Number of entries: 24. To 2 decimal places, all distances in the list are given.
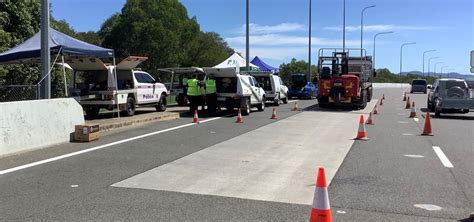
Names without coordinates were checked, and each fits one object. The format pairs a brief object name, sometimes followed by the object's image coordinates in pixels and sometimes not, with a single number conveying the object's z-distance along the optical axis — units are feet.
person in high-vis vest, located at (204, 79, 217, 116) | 73.82
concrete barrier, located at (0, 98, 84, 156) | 35.60
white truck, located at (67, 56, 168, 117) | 63.00
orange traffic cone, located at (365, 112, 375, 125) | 61.98
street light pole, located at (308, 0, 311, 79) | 157.79
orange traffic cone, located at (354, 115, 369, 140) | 47.01
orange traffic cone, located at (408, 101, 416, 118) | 74.68
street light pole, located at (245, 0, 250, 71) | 106.73
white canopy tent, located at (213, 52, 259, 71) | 118.58
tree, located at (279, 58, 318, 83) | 275.73
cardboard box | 42.68
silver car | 76.33
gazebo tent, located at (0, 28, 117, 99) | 54.08
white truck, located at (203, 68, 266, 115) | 73.51
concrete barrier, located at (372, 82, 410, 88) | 317.26
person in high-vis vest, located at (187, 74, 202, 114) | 73.05
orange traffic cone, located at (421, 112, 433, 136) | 51.19
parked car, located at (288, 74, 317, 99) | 131.58
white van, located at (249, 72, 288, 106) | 98.32
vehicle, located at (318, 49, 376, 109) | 88.69
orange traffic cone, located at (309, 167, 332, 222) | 17.13
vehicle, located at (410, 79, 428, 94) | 211.82
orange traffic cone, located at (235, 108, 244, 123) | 62.26
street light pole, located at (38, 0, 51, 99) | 44.62
